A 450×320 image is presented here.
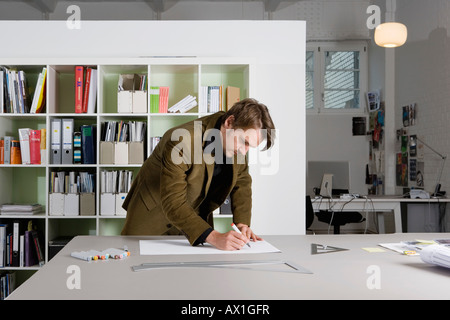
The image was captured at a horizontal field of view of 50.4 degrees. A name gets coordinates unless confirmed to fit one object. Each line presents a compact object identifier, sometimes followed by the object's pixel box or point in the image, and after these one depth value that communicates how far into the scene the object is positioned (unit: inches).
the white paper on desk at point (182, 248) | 69.5
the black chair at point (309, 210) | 201.2
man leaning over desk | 75.0
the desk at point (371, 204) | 201.5
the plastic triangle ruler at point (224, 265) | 58.4
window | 304.8
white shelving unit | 144.6
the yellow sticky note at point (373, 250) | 72.5
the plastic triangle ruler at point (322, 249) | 71.3
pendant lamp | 215.8
